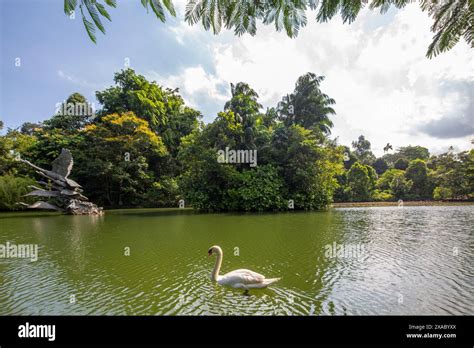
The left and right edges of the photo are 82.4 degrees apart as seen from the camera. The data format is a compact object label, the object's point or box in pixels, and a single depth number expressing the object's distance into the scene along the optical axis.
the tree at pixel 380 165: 49.53
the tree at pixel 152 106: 29.48
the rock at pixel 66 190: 20.02
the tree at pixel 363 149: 52.44
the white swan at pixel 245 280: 4.86
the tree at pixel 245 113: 22.98
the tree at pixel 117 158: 25.95
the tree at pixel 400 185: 36.19
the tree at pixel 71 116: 30.20
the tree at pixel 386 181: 39.44
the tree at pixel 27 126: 48.03
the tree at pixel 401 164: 47.77
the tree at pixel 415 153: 53.28
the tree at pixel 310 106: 30.34
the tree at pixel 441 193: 31.43
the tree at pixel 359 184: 34.56
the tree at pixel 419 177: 36.27
